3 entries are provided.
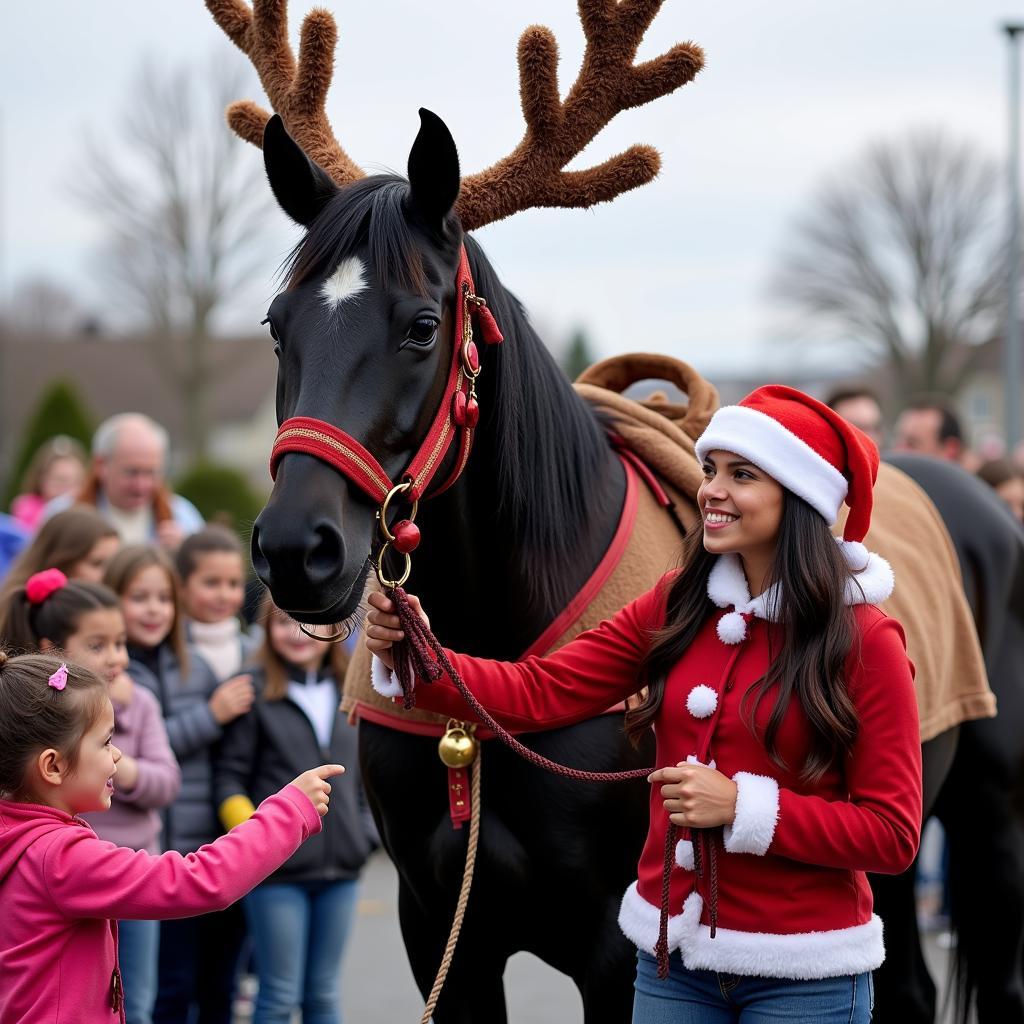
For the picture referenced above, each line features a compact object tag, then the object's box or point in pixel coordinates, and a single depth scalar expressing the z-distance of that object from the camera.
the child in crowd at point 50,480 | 8.52
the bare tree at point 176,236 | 30.14
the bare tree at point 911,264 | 34.03
